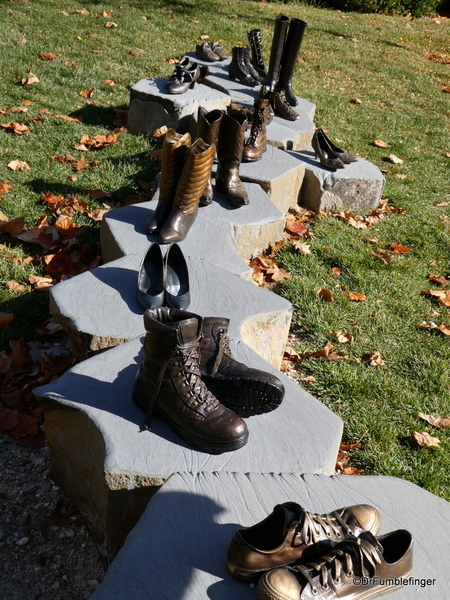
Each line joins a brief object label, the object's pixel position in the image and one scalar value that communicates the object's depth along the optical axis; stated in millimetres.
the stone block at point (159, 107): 5883
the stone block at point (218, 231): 3641
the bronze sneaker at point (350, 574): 1653
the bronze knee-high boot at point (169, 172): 3646
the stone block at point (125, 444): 2148
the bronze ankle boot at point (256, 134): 4934
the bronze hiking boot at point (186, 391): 2162
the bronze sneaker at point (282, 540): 1711
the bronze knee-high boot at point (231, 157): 4176
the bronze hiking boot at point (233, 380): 2311
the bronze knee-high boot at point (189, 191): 3551
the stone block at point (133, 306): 2854
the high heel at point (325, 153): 5422
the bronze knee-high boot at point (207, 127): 3912
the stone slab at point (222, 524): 1725
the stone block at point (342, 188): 5379
